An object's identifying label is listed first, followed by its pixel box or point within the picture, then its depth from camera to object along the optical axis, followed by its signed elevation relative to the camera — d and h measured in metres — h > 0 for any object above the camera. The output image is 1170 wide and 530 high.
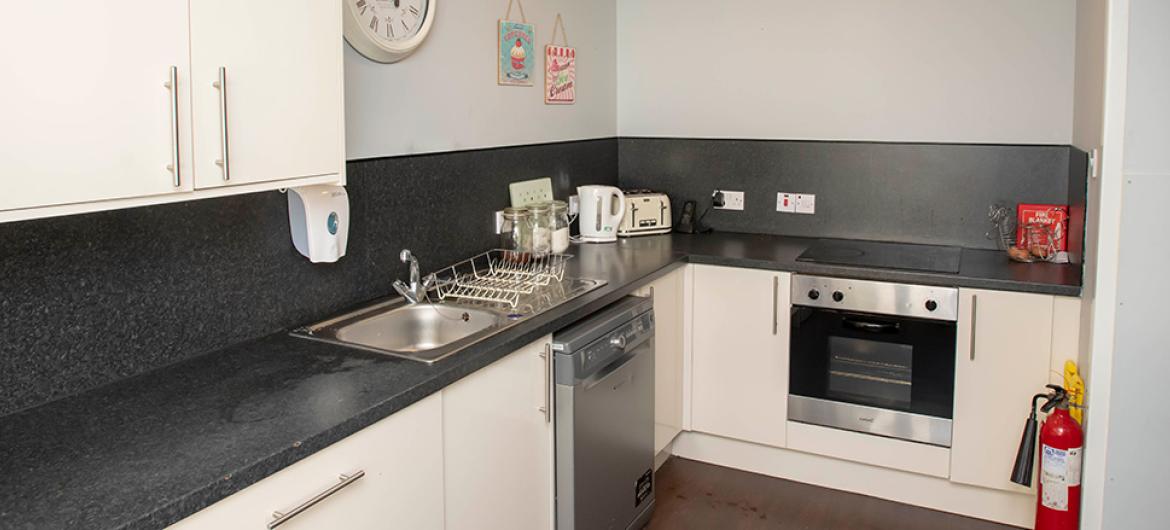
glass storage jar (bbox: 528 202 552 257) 3.16 -0.13
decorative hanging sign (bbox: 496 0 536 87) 3.17 +0.50
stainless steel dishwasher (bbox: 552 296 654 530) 2.42 -0.65
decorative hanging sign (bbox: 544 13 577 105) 3.49 +0.46
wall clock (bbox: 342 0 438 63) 2.41 +0.46
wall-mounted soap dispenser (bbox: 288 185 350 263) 2.24 -0.08
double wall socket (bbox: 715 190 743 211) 3.87 -0.03
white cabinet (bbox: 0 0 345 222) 1.32 +0.15
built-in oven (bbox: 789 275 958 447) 3.02 -0.57
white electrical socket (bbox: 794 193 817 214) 3.73 -0.04
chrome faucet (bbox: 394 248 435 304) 2.55 -0.28
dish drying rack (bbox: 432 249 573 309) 2.62 -0.27
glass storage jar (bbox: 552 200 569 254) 3.27 -0.13
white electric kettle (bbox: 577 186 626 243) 3.58 -0.09
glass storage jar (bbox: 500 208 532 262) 3.13 -0.14
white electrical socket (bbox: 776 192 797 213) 3.77 -0.04
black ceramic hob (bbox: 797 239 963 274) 3.10 -0.22
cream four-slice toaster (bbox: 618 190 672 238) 3.78 -0.09
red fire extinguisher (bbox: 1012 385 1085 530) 2.61 -0.79
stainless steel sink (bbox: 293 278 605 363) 2.33 -0.35
